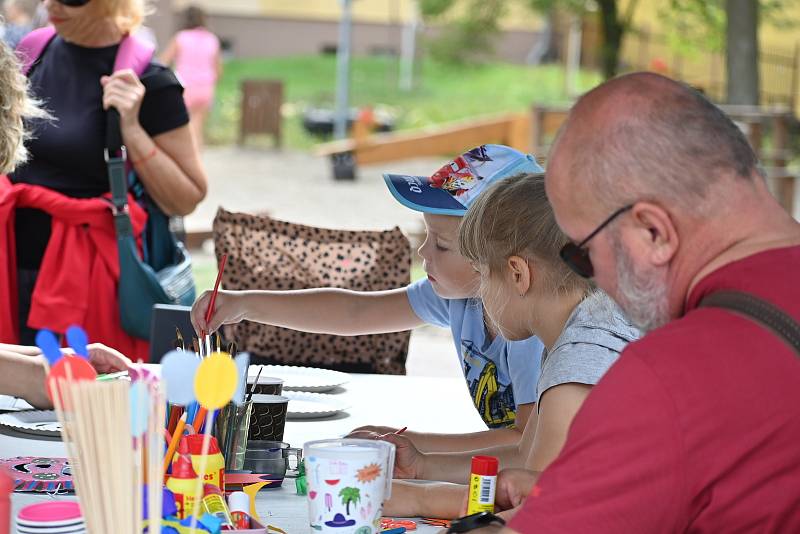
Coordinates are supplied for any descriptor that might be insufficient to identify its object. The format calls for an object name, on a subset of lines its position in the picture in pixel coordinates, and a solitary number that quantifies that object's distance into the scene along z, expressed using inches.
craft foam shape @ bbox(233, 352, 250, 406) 108.8
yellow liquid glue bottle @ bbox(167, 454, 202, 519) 111.2
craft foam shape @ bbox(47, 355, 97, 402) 102.9
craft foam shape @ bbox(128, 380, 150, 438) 102.0
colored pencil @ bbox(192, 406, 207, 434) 117.6
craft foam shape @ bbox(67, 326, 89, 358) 106.7
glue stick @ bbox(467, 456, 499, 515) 115.9
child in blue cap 136.1
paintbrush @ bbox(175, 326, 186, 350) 126.7
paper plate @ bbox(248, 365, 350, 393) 147.5
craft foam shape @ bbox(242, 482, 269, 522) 118.3
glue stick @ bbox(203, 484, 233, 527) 114.0
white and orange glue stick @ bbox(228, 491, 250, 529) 114.5
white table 120.2
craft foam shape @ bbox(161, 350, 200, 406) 105.1
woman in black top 164.5
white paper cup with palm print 111.7
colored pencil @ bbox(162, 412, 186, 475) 113.9
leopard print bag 178.4
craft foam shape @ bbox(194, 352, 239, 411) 104.7
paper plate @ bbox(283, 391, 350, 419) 139.9
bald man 103.3
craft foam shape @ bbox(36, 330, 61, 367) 105.4
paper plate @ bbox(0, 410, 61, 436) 132.1
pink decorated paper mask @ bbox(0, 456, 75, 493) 121.6
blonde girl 123.2
